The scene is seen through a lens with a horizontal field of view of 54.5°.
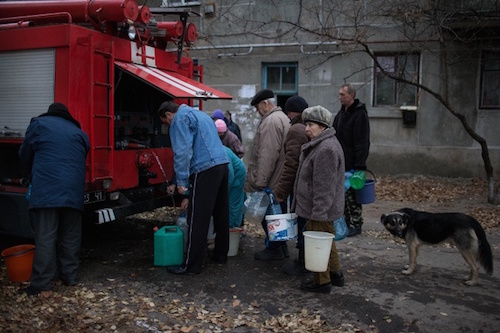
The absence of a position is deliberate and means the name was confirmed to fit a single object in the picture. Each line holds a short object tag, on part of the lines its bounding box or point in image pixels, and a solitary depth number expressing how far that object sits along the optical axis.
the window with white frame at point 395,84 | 13.16
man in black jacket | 6.82
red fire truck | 5.22
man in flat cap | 5.74
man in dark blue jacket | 4.71
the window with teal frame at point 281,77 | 14.48
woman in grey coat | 4.62
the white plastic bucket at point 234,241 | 6.03
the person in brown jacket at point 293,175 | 5.37
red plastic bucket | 4.98
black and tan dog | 4.97
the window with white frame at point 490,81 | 12.62
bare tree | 10.48
